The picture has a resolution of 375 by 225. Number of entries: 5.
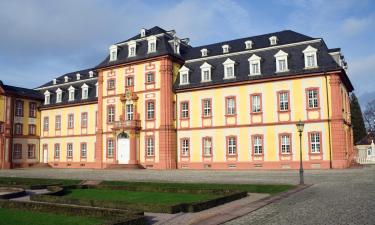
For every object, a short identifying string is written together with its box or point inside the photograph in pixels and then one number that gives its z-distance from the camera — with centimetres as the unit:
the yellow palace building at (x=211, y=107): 3597
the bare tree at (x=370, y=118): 8906
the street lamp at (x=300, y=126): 2330
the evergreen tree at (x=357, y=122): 6856
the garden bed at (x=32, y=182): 2202
